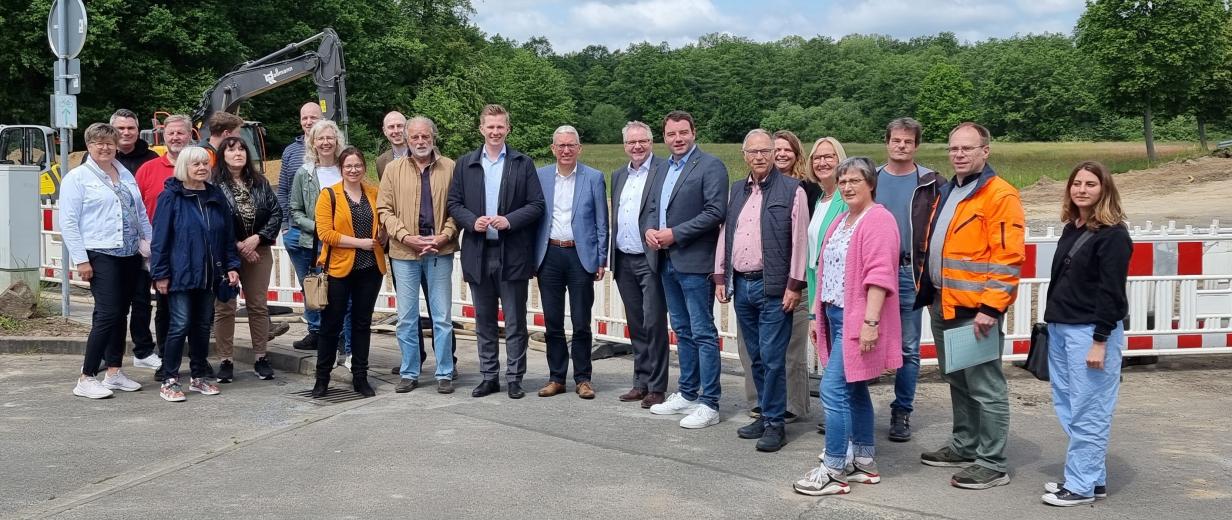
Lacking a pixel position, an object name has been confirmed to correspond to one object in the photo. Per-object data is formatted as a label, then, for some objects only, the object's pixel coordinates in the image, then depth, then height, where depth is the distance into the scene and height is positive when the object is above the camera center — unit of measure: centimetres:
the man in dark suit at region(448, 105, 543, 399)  780 -5
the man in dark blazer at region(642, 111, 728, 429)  719 -15
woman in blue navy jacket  775 -26
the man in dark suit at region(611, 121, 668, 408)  754 -35
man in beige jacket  791 -11
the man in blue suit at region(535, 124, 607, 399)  783 -8
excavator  1808 +233
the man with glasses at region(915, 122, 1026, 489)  565 -22
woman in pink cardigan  554 -44
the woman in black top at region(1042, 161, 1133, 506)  543 -43
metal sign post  1062 +158
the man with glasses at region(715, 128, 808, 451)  654 -22
